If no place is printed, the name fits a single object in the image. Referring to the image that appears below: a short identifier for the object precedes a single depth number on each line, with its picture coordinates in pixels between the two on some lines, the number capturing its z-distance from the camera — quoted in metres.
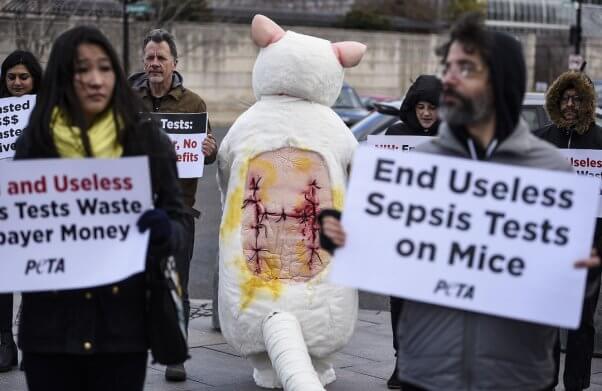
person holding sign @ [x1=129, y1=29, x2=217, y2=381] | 6.72
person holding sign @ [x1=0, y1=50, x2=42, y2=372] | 6.62
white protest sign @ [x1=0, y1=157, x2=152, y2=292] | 3.65
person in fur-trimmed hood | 6.21
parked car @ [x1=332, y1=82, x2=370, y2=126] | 23.97
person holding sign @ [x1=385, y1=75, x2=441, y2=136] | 6.74
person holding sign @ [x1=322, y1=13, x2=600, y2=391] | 3.43
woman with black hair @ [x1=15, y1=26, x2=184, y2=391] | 3.60
